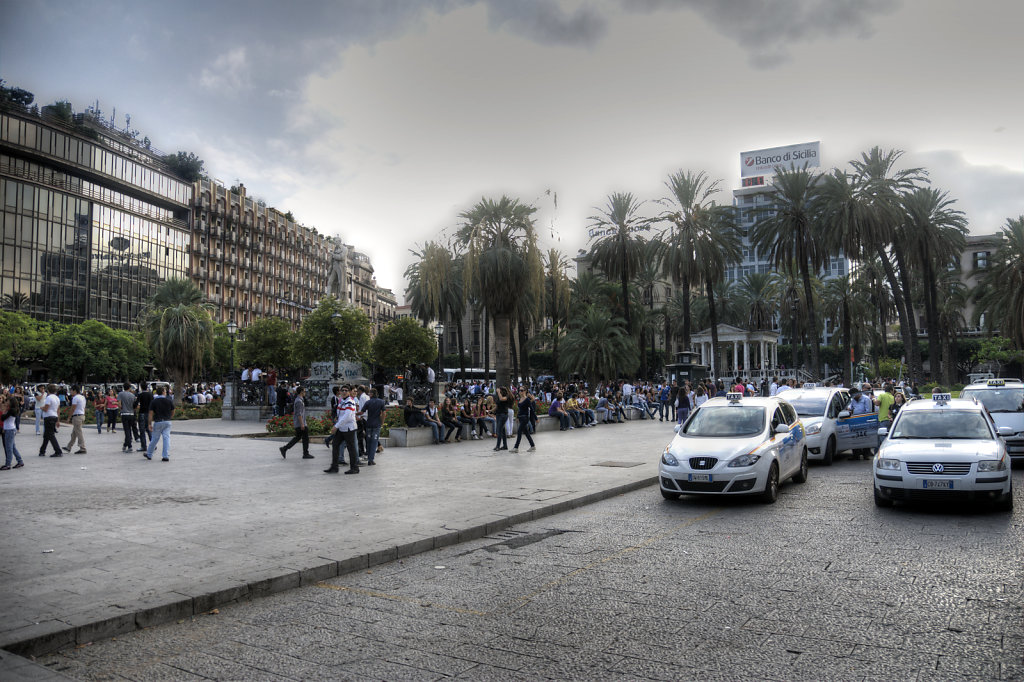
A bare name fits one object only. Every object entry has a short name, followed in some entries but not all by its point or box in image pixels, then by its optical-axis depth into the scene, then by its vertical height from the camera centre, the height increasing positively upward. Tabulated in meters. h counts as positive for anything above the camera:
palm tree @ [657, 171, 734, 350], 43.94 +9.44
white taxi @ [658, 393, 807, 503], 10.38 -1.03
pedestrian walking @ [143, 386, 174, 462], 16.42 -0.80
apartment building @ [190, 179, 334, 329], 86.69 +17.01
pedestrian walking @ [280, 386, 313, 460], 16.45 -0.90
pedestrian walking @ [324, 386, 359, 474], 13.82 -0.92
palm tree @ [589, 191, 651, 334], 47.12 +9.26
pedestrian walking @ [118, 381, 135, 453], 18.61 -0.68
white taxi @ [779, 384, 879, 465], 15.43 -0.93
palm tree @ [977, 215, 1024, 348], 40.09 +5.70
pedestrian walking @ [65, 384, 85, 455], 17.95 -0.69
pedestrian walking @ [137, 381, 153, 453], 18.44 -0.63
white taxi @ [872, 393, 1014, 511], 9.12 -1.05
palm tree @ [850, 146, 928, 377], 38.03 +9.29
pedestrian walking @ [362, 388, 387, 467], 15.02 -0.74
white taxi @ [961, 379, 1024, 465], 13.63 -0.47
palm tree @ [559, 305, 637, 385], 42.72 +2.00
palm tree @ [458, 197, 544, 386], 30.45 +5.10
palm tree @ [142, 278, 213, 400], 38.19 +2.50
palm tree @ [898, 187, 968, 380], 40.34 +8.30
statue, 35.01 +5.27
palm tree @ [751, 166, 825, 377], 42.09 +9.14
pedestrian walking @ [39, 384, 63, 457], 17.03 -0.77
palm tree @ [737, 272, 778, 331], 72.25 +8.31
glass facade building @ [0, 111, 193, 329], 58.28 +15.43
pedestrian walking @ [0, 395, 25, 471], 14.91 -0.85
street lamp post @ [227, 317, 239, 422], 31.34 -0.25
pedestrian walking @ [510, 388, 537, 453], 18.33 -0.85
